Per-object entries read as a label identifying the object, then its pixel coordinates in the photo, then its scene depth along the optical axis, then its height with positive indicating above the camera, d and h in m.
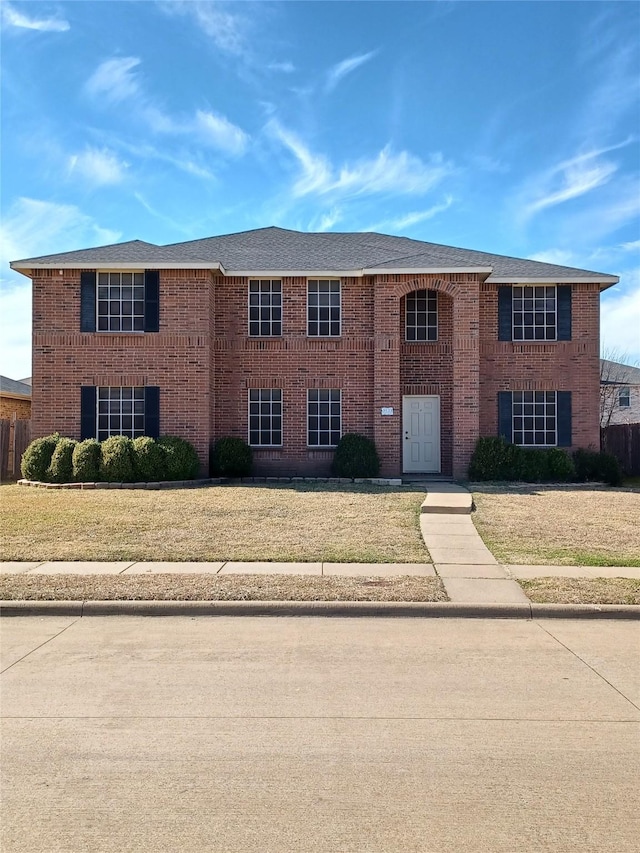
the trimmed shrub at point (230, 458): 19.16 -0.48
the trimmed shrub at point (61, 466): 17.61 -0.63
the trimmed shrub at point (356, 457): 19.05 -0.47
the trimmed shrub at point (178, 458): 17.77 -0.45
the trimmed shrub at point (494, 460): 19.05 -0.55
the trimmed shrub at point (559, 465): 19.23 -0.70
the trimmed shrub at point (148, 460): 17.55 -0.49
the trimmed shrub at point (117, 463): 17.33 -0.56
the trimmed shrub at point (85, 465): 17.42 -0.60
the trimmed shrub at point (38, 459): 17.95 -0.47
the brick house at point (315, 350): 19.27 +2.57
